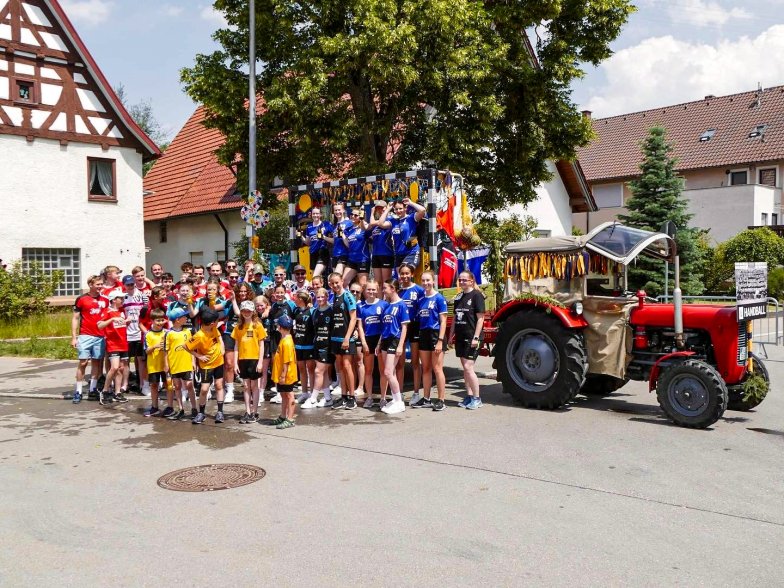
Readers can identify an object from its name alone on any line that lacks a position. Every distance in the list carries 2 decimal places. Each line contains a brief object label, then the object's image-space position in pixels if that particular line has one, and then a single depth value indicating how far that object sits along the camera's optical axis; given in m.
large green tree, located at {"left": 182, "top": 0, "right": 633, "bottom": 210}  14.83
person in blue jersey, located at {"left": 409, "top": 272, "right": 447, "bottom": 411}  9.45
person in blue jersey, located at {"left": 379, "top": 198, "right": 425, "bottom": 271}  11.09
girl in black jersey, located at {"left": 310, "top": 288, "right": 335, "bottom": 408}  9.50
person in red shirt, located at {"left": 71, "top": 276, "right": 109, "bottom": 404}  10.25
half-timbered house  21.22
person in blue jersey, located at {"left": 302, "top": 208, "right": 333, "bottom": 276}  12.38
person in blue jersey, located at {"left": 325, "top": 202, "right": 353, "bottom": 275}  11.84
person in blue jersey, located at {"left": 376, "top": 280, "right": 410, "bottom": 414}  9.42
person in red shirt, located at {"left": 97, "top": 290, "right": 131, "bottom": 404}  10.17
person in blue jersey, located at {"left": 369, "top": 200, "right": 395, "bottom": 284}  11.28
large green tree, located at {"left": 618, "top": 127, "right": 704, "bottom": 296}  25.55
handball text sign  8.34
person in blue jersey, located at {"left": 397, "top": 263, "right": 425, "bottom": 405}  9.74
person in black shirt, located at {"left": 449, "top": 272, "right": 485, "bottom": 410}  9.37
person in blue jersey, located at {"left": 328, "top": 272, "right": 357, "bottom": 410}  9.62
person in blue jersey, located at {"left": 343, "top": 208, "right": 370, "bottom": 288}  11.64
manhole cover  6.14
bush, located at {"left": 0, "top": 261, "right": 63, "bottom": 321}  19.42
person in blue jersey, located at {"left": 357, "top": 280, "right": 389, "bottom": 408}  9.74
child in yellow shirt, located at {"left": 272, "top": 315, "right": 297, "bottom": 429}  8.45
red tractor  8.24
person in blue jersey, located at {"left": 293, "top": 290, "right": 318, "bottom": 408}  9.70
